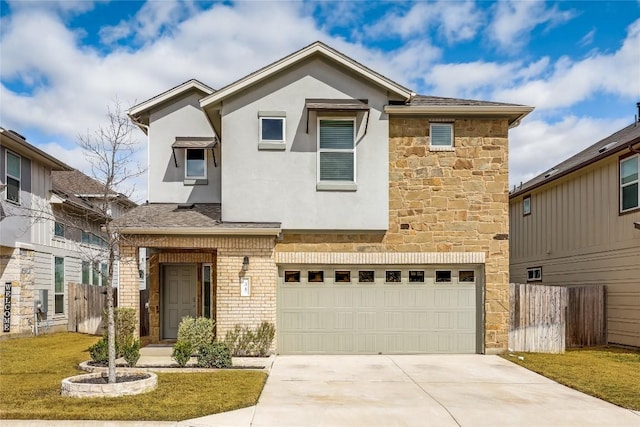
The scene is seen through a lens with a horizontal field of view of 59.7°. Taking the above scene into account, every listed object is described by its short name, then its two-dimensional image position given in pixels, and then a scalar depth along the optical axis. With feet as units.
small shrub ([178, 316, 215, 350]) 40.42
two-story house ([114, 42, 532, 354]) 45.50
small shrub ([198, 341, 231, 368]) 38.60
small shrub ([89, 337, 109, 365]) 38.75
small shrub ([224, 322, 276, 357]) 43.39
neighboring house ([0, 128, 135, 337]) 57.41
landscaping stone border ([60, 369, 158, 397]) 29.17
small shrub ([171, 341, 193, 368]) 38.17
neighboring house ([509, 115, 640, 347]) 50.93
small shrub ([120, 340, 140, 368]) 38.42
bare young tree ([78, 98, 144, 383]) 30.89
